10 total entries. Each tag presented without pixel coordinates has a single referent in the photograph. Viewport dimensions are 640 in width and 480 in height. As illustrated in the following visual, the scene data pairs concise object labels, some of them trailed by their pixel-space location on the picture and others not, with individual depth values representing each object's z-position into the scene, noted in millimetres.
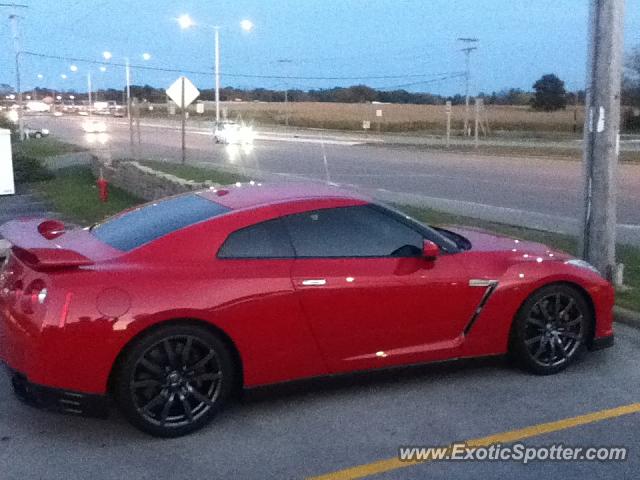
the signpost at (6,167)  20875
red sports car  4828
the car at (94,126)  73312
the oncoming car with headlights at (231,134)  52281
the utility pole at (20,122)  54009
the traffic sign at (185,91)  23962
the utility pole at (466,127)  63134
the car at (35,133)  59000
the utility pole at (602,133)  7961
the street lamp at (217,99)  60888
